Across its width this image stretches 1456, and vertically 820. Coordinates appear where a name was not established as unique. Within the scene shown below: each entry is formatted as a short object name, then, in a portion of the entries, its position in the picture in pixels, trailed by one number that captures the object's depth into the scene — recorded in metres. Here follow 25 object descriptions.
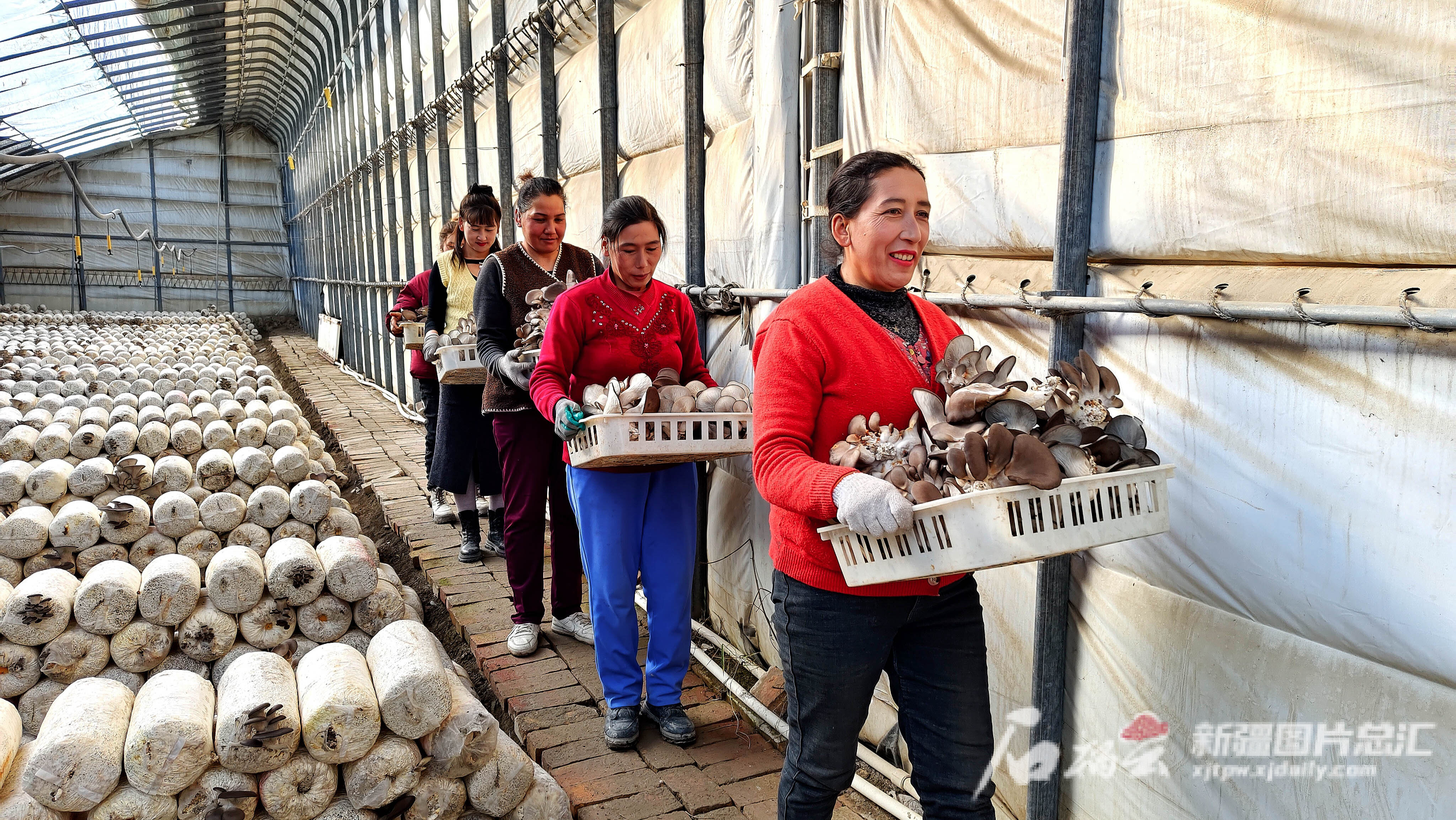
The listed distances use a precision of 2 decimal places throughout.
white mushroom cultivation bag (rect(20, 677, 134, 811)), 2.19
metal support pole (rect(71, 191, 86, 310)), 22.67
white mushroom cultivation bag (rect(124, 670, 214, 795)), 2.26
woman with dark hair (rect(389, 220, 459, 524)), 5.81
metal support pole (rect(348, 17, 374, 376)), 15.38
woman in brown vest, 3.75
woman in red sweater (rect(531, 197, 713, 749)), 3.01
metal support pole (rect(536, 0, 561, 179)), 5.91
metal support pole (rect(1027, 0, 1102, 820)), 2.04
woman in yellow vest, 4.97
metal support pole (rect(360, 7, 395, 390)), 13.98
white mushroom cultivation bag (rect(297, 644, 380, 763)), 2.40
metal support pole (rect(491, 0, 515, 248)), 7.09
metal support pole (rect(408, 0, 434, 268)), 10.59
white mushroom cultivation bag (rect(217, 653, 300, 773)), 2.34
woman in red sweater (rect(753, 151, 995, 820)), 1.81
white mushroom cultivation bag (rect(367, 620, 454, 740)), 2.49
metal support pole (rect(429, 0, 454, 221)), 9.45
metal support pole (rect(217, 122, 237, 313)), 30.03
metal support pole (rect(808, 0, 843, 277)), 3.14
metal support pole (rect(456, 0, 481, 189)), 8.29
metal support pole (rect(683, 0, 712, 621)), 4.01
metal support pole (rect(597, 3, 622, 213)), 4.86
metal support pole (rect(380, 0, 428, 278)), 11.70
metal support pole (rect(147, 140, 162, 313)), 28.39
